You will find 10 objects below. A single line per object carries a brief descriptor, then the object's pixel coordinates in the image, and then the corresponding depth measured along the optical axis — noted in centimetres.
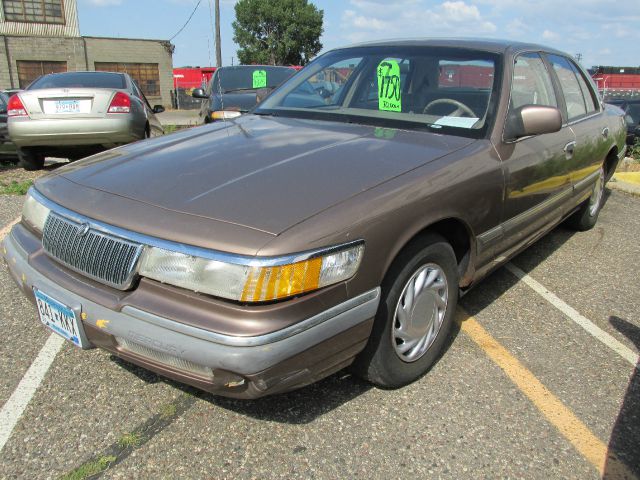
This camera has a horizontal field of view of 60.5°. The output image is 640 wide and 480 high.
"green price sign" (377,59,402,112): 323
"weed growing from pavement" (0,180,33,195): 611
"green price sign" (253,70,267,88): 899
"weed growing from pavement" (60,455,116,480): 201
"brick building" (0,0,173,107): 2767
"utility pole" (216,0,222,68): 2330
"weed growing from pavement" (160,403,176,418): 236
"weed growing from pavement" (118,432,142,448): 218
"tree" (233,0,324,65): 5444
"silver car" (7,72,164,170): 655
